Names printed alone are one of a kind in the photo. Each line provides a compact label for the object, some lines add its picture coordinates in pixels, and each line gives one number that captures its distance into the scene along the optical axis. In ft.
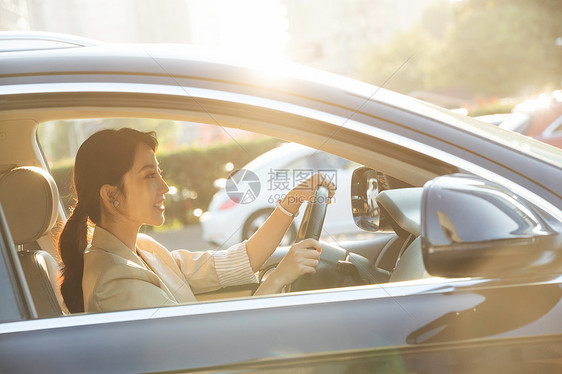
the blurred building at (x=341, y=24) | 361.71
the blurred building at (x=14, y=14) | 228.72
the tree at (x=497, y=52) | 116.88
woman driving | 5.84
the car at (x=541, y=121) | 23.62
